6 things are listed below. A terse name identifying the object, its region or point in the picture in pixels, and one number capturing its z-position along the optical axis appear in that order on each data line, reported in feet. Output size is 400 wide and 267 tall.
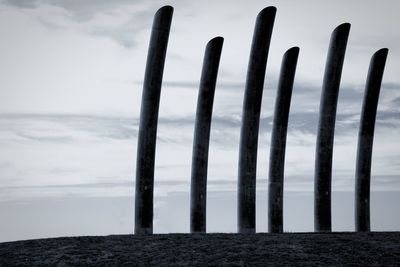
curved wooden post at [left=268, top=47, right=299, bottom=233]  89.97
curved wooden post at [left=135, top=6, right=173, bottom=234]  79.92
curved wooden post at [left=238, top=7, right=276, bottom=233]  84.48
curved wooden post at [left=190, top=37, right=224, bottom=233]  84.64
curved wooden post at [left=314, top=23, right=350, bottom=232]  89.15
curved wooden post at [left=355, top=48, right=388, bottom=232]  97.55
